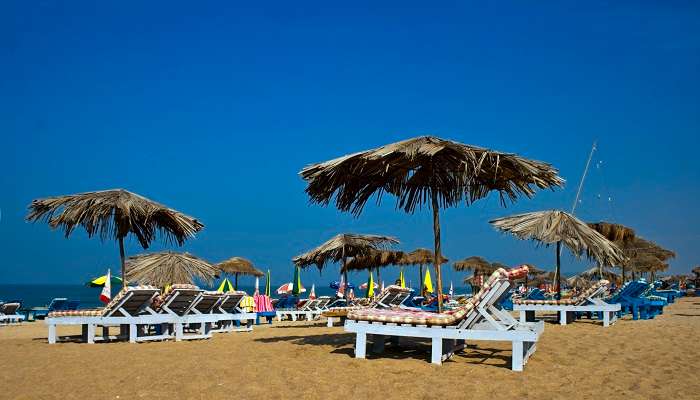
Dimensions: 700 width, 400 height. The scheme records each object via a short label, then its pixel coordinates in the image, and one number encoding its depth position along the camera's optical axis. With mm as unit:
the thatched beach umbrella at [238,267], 22630
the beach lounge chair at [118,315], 9102
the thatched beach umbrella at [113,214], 9875
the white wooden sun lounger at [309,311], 18031
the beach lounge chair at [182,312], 9703
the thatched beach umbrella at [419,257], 25125
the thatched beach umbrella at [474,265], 32344
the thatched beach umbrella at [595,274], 34144
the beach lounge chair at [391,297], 10352
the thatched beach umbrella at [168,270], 12758
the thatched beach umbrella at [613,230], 18547
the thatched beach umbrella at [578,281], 33400
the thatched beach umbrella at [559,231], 12148
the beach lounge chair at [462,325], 5867
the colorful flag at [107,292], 12455
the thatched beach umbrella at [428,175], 7133
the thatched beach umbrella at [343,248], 14500
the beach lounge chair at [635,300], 13426
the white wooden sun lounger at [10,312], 18672
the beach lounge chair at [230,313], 11273
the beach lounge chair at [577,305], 11641
